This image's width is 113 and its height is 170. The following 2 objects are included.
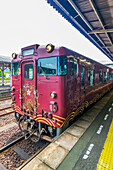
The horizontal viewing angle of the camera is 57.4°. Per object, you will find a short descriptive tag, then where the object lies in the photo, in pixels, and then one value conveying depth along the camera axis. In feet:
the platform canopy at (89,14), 14.64
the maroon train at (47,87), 10.57
